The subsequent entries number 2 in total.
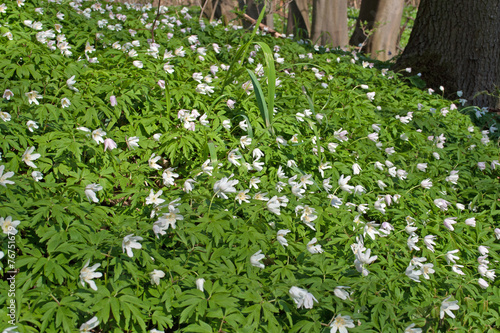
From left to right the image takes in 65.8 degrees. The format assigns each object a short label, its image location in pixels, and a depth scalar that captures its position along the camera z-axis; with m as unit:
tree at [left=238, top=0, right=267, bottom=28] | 9.52
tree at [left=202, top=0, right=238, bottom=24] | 9.15
